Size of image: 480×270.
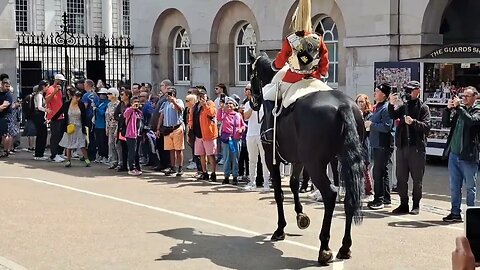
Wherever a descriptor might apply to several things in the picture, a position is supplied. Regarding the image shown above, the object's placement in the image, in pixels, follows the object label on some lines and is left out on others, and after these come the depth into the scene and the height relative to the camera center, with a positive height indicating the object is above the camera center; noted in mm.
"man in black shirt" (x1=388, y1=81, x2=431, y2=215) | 10023 -361
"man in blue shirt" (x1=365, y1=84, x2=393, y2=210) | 10539 -483
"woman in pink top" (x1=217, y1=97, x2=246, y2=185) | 13156 -429
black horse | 7172 -325
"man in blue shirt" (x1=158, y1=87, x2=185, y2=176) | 14016 -256
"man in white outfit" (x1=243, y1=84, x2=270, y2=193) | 12055 -597
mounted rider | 8094 +633
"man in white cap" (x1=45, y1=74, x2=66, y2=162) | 16312 +12
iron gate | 22797 +1588
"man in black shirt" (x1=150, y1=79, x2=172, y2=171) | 14352 -474
